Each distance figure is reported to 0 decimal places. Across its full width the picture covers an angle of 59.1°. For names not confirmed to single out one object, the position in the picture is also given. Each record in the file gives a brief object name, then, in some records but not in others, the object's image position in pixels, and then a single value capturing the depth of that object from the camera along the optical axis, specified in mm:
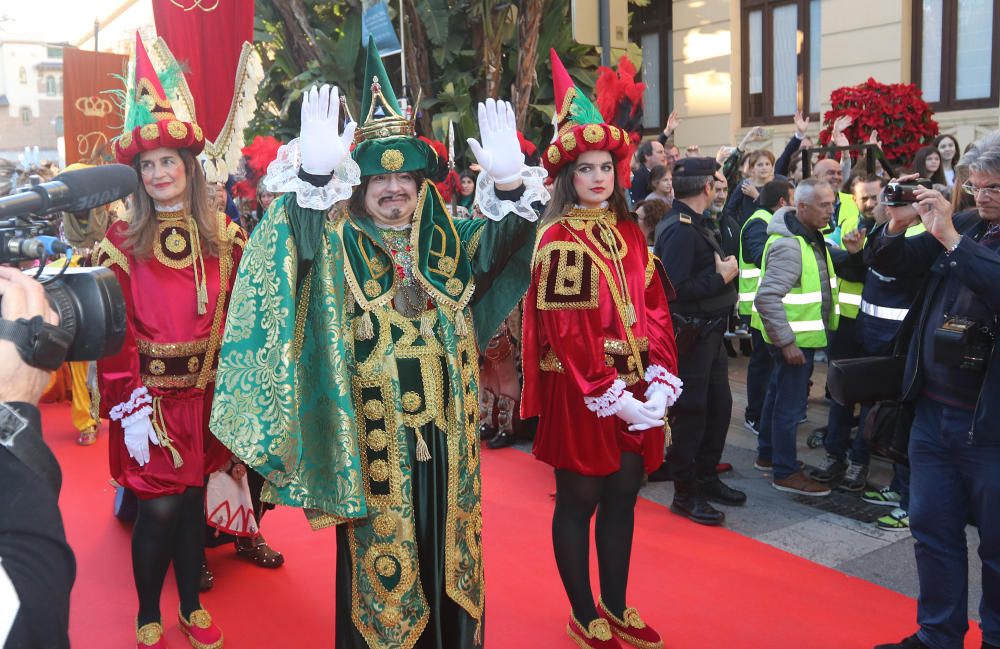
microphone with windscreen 1399
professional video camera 1396
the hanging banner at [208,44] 5027
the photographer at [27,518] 1178
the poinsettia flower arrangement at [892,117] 7062
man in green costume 2613
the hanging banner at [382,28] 7109
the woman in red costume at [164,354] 3439
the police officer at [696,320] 4656
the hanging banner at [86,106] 7695
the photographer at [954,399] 2947
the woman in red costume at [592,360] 3344
